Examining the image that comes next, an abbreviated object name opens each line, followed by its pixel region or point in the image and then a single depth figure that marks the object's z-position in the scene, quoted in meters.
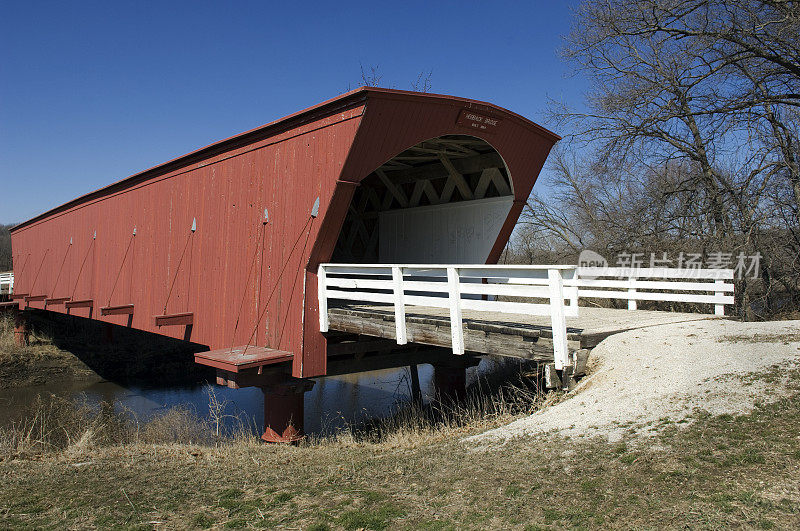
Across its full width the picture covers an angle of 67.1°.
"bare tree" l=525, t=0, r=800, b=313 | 14.50
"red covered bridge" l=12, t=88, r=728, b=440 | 9.92
